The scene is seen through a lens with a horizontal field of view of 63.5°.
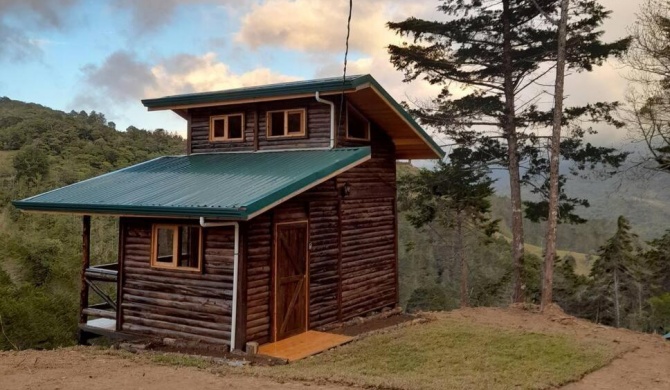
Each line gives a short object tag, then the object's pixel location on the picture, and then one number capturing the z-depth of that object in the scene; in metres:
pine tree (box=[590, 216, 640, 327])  29.94
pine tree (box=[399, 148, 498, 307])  21.78
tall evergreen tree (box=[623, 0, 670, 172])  16.95
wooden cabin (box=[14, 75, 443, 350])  10.78
